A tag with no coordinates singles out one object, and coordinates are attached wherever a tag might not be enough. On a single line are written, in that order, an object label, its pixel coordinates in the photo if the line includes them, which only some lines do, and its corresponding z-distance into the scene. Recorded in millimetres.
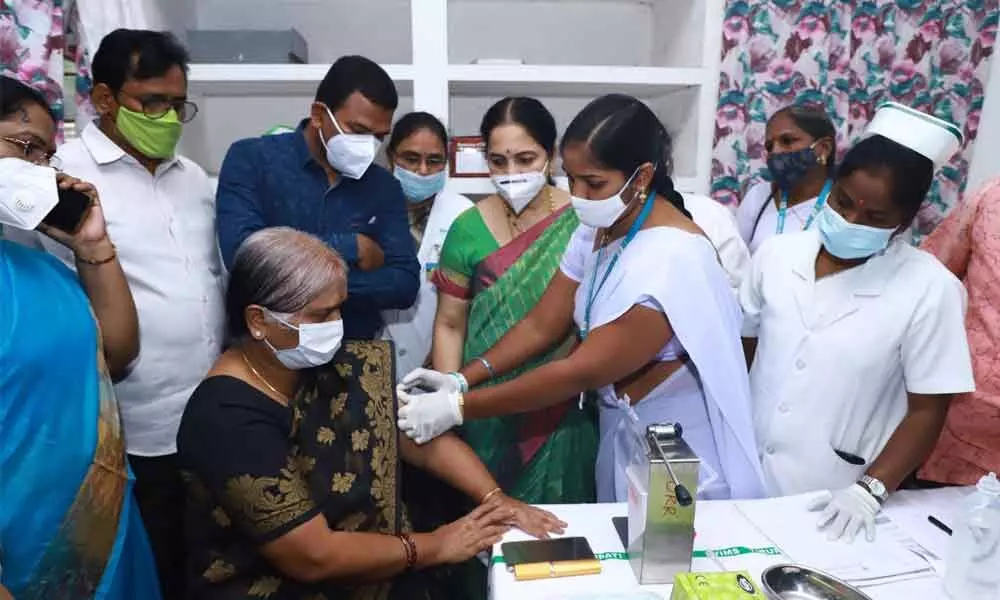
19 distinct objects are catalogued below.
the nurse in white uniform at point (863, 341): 1206
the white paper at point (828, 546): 1027
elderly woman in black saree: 1096
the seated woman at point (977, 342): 1521
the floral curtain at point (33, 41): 2018
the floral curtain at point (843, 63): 2451
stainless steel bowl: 912
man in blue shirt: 1706
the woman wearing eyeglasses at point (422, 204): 2039
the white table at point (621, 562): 964
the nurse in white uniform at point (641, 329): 1233
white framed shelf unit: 2420
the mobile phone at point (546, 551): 1015
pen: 1138
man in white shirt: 1525
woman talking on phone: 1096
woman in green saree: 1764
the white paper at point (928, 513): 1095
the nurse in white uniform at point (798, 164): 2131
